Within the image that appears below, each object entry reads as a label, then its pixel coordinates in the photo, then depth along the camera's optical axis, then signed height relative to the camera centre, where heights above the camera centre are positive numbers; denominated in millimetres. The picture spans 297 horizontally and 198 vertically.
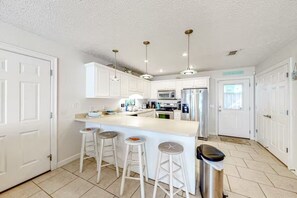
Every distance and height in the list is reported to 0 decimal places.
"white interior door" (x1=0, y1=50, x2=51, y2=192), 1769 -300
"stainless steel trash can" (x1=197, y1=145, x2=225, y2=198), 1426 -923
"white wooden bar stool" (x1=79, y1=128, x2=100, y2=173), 2209 -721
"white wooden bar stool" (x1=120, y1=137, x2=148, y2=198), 1580 -890
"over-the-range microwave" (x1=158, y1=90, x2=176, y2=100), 4711 +150
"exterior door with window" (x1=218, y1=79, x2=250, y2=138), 4078 -302
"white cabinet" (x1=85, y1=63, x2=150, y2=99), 2811 +414
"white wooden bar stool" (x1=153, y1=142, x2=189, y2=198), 1491 -660
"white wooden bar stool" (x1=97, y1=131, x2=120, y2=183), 1988 -650
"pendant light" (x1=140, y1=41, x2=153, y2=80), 2326 +1077
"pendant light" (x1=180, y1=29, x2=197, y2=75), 1930 +1067
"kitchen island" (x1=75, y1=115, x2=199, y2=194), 1722 -594
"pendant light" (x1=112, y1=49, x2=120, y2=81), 2771 +1084
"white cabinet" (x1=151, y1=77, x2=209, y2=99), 4238 +544
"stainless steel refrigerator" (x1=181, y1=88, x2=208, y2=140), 3966 -289
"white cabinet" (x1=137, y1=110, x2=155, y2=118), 4166 -554
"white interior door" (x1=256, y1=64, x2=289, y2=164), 2461 -302
